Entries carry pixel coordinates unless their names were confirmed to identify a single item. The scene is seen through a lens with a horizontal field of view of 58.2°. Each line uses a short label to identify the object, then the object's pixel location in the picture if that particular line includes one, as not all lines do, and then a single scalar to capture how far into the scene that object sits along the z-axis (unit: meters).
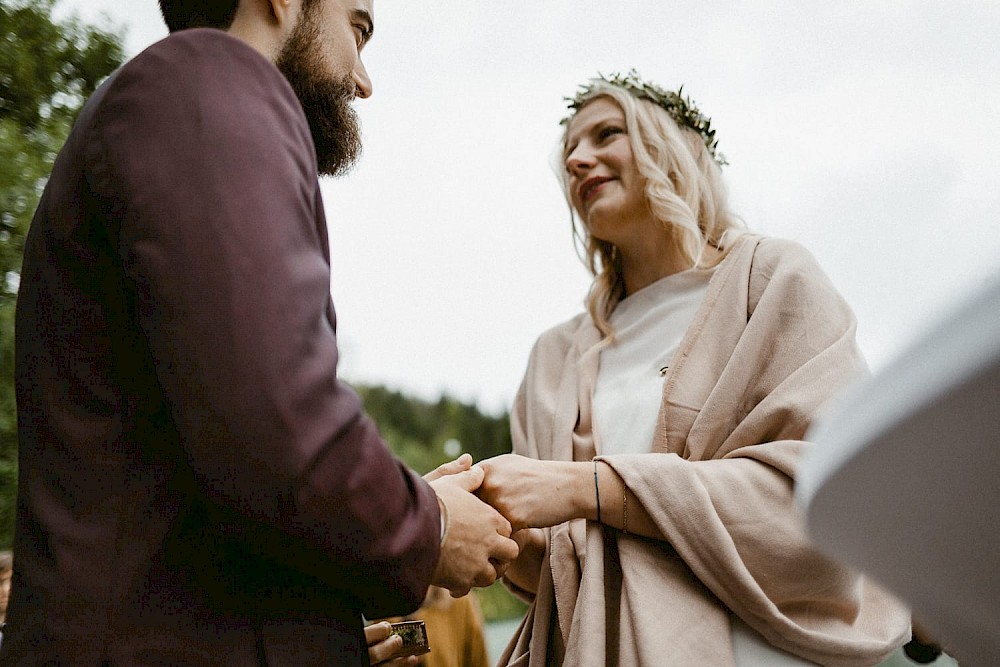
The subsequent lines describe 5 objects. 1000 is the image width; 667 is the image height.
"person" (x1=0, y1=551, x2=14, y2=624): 3.79
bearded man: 1.04
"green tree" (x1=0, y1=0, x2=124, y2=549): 6.77
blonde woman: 1.61
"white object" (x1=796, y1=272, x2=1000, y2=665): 0.42
